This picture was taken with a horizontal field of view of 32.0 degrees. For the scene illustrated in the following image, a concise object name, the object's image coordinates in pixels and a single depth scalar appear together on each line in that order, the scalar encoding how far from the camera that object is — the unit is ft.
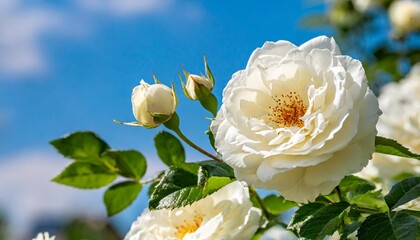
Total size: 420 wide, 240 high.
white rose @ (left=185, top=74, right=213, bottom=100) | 2.37
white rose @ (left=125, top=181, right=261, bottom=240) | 2.53
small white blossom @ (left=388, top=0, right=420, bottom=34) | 9.95
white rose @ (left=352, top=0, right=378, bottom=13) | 9.92
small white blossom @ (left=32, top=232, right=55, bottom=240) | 2.59
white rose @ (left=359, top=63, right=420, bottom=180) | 4.05
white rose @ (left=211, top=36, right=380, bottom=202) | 2.09
